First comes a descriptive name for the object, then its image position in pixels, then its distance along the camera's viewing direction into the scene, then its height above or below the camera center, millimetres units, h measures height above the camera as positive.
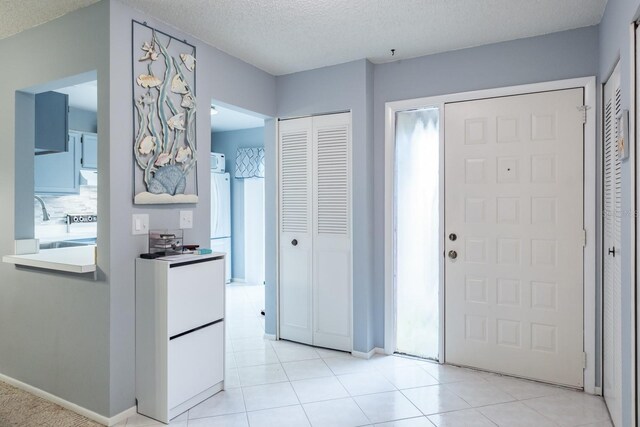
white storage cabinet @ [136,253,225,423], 2352 -755
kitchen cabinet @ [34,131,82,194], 4379 +458
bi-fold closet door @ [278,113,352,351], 3490 -180
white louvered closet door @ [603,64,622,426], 2174 -265
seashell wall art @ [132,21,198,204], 2500 +617
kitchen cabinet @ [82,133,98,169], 4805 +737
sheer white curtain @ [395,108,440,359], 3299 -174
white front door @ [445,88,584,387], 2787 -180
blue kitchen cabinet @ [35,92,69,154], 3201 +730
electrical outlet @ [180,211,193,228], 2787 -57
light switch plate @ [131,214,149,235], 2463 -81
